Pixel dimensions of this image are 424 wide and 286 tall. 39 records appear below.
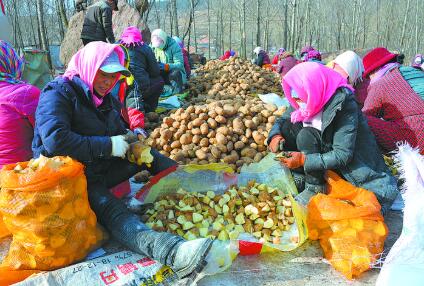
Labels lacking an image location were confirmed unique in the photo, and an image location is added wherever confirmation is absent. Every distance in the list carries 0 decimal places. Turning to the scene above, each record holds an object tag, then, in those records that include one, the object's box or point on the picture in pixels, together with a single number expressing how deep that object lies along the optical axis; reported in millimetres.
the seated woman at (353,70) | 3057
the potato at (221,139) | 2900
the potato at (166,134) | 3035
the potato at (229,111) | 3184
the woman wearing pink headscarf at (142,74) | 4094
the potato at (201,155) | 2807
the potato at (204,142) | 2950
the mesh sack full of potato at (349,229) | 1673
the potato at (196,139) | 2988
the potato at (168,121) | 3222
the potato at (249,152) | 2869
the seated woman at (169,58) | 5325
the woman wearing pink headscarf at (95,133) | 1833
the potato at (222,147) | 2857
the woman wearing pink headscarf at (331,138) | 2043
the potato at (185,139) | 2984
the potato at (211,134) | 3010
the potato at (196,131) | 3013
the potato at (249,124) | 3062
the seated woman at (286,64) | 6418
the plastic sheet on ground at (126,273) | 1577
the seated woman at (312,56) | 6338
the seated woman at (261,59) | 10659
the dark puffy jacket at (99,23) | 5166
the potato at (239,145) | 2920
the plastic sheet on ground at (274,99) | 4396
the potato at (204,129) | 3004
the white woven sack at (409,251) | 1365
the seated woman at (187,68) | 6908
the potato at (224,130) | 2975
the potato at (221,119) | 3076
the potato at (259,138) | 2932
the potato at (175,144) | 2978
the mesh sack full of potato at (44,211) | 1583
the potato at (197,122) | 3076
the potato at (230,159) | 2783
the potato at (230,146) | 2904
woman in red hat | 2602
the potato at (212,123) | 3051
